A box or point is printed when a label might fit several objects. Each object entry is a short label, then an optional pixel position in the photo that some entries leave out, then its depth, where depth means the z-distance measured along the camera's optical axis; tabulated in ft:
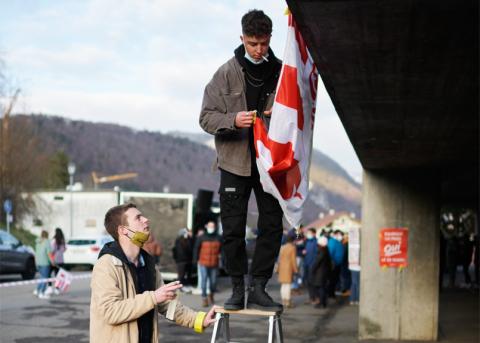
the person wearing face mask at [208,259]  72.95
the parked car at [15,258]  94.53
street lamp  160.86
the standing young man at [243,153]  19.58
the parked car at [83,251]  123.85
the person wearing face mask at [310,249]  83.87
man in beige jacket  17.52
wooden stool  18.44
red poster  55.16
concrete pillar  54.75
